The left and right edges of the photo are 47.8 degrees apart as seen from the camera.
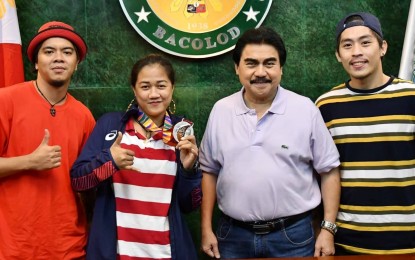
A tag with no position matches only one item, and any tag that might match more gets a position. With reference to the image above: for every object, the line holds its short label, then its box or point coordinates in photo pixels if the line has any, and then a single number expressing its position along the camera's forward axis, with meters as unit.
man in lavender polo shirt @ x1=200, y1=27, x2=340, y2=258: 2.27
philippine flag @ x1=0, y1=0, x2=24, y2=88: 2.64
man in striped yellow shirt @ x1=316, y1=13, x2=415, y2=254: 2.31
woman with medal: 2.10
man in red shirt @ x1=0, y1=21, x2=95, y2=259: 2.11
